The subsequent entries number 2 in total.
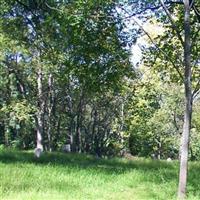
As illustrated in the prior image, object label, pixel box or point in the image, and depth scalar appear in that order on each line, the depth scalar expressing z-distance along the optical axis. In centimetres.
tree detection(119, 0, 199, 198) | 1104
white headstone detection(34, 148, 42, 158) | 2145
